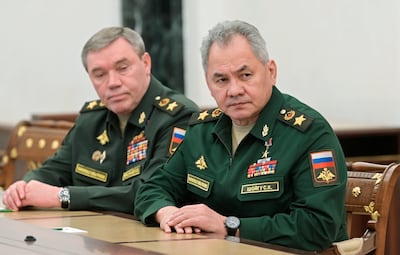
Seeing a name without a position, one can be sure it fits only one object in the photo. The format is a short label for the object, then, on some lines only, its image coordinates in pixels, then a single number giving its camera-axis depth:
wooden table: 4.65
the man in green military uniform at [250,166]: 5.11
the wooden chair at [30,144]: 7.96
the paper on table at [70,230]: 5.25
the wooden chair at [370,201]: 5.60
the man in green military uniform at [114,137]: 6.17
